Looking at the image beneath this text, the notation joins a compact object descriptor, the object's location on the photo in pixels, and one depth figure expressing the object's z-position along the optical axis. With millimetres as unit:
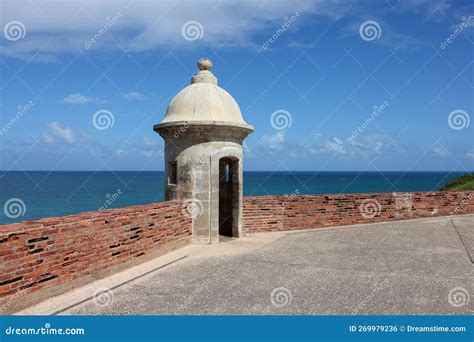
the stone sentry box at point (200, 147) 9000
